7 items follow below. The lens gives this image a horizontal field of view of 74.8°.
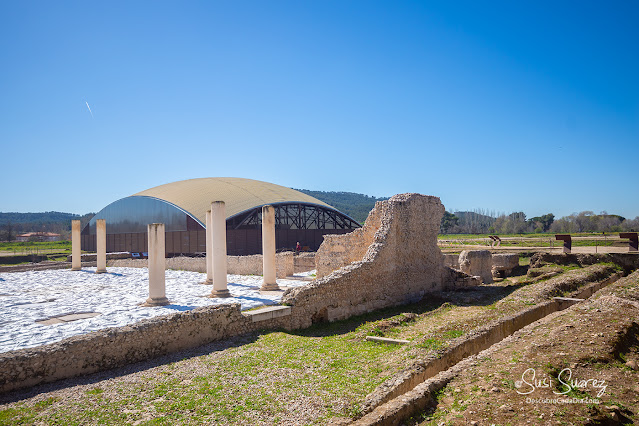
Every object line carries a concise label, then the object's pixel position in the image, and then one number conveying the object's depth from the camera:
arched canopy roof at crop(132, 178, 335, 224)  39.53
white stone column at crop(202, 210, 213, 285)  19.25
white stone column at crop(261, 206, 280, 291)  16.62
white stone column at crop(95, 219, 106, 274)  26.56
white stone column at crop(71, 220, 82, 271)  28.23
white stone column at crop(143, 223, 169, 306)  13.95
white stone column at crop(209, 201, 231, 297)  15.45
